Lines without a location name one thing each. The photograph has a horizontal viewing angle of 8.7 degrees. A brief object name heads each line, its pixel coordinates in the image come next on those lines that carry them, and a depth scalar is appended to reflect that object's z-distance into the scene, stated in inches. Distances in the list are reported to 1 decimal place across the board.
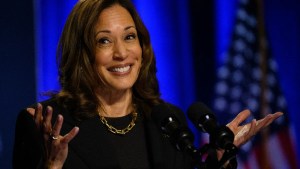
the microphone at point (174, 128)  145.2
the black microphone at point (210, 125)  144.8
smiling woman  157.9
